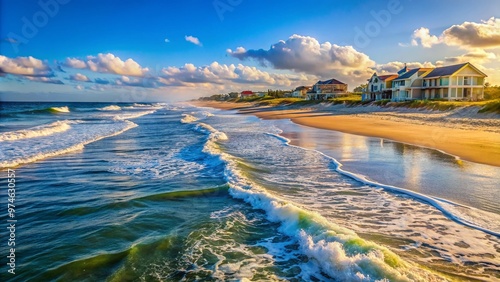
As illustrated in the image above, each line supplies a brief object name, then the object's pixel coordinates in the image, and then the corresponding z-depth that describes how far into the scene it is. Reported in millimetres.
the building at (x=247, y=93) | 178225
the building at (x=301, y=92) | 110438
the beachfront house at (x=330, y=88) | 86500
